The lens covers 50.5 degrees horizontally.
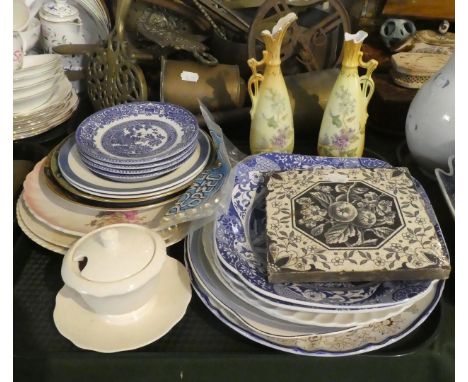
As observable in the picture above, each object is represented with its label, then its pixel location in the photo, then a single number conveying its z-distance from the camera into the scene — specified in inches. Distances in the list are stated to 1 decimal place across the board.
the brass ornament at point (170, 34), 37.1
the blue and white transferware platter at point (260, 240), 22.5
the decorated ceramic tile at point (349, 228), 22.8
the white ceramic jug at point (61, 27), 41.7
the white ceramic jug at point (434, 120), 30.2
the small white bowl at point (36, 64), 35.6
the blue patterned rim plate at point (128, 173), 29.2
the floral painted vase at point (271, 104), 29.5
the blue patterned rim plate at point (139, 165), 29.1
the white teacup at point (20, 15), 39.8
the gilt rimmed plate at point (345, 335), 22.4
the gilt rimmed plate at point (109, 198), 28.5
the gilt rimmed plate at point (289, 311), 22.0
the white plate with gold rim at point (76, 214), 27.7
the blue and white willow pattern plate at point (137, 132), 30.0
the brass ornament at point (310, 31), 36.6
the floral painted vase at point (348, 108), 29.9
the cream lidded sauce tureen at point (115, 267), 21.9
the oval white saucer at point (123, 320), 23.2
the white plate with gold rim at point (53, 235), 27.5
